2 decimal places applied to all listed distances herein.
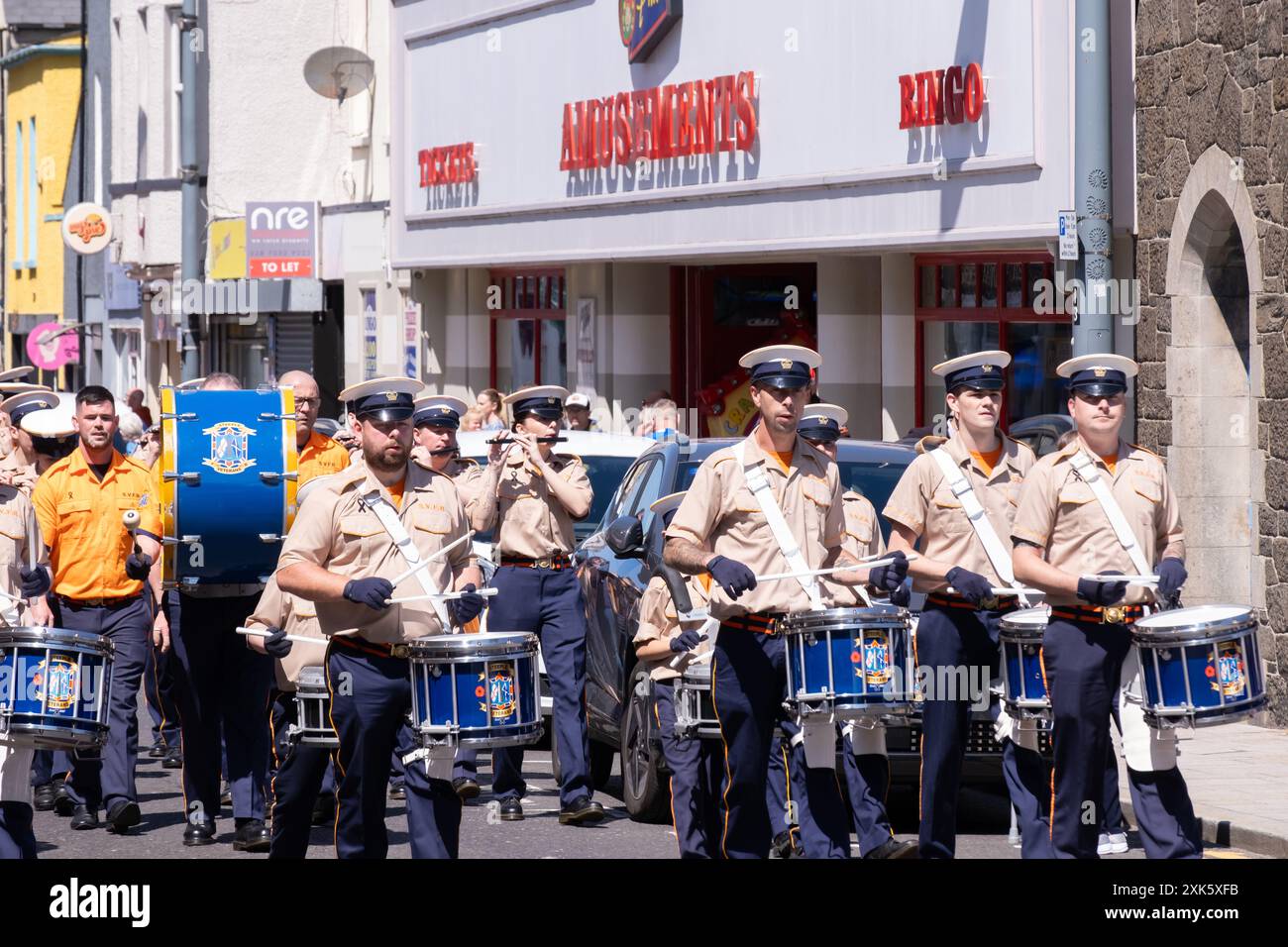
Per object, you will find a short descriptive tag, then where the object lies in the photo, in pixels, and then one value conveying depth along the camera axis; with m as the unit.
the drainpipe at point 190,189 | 25.72
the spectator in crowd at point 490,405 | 19.92
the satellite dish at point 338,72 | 31.20
